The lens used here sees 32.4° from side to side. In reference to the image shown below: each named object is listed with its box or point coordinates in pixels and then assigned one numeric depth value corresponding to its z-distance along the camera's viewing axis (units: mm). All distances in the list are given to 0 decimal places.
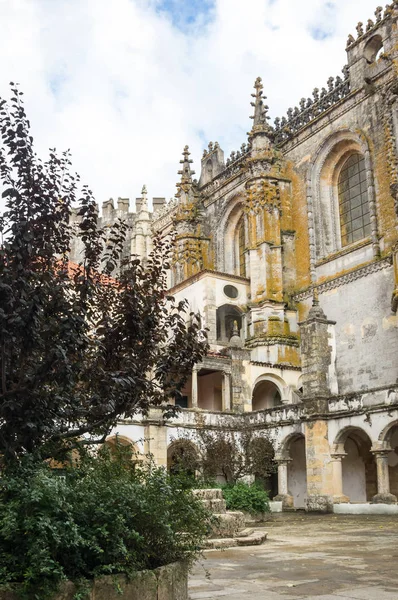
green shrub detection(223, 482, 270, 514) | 20156
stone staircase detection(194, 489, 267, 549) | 13086
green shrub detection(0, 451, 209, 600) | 5242
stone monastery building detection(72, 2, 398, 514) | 25328
